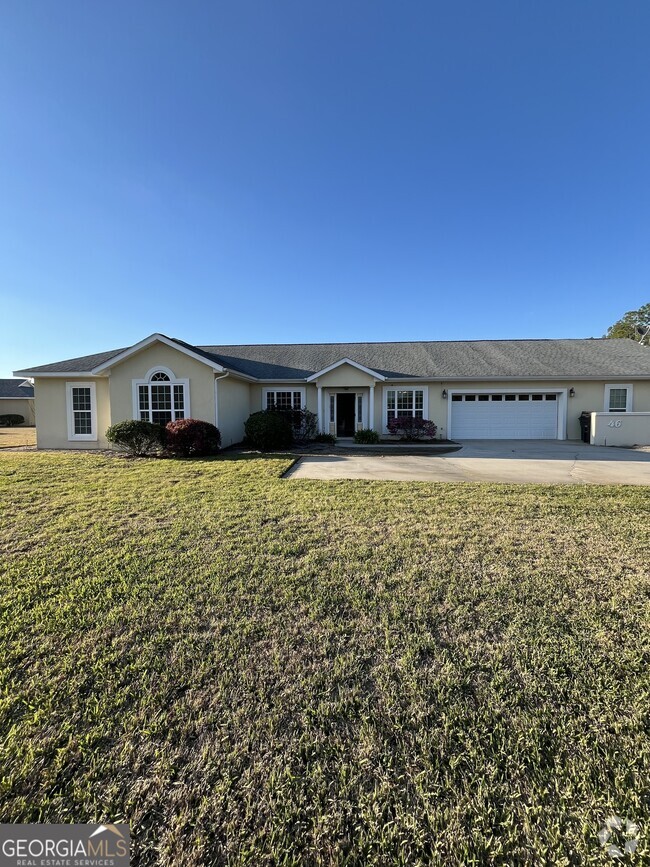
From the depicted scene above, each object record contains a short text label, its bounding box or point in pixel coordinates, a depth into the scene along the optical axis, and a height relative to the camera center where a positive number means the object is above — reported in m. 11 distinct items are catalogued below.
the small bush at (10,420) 29.77 +0.24
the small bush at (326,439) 15.21 -0.92
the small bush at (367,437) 14.95 -0.84
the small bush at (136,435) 11.26 -0.45
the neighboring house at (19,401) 31.38 +1.92
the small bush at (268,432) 12.59 -0.47
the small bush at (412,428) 15.52 -0.50
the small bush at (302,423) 15.75 -0.22
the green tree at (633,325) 43.66 +11.17
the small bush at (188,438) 11.11 -0.58
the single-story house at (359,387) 12.74 +1.31
